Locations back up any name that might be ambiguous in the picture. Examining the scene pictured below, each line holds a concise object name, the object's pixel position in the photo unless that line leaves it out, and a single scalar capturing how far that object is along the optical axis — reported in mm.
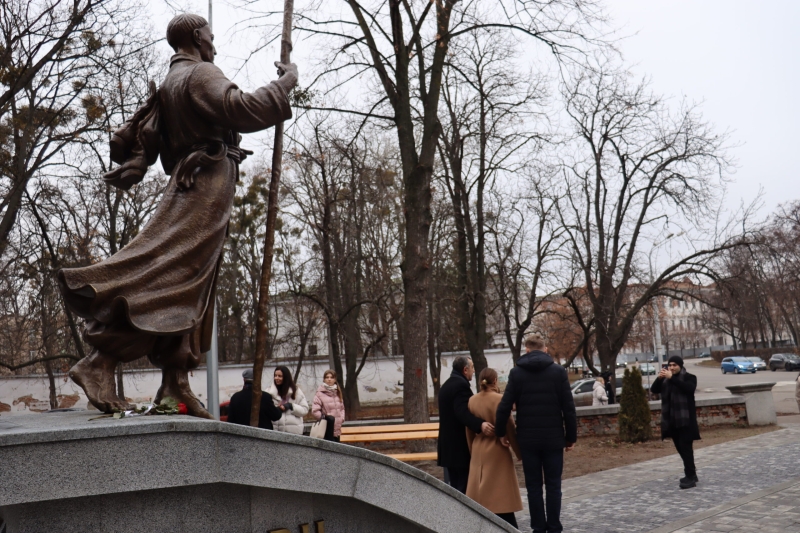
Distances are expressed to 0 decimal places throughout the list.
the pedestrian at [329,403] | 10906
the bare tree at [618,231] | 24948
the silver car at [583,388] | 34803
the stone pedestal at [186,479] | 2980
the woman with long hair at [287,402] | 9712
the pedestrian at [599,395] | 21719
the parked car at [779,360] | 57119
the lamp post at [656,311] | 26209
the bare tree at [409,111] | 14195
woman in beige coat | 7133
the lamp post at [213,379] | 15509
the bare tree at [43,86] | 13992
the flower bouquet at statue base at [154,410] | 3665
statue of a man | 3889
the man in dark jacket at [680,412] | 10375
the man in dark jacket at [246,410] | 8039
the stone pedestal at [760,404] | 19047
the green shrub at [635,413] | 16984
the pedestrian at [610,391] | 25016
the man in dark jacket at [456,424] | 7680
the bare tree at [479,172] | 21641
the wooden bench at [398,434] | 11031
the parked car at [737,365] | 57250
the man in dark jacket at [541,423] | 7172
